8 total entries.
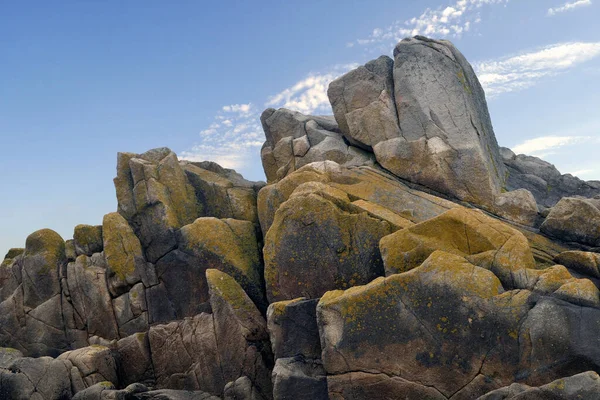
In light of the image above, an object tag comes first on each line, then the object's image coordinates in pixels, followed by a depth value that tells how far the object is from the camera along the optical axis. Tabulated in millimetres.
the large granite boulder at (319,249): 23531
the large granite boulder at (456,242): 20609
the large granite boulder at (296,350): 20219
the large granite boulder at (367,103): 32031
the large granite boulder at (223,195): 32719
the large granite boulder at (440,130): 29359
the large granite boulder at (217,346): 24547
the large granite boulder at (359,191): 27062
